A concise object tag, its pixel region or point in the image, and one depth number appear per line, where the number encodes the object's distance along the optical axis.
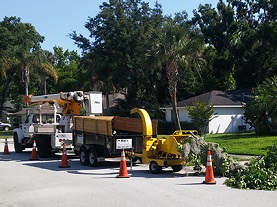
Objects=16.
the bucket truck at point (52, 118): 21.12
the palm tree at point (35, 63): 52.34
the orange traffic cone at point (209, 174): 12.66
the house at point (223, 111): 40.50
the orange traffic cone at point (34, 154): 21.00
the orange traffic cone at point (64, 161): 17.69
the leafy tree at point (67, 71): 64.24
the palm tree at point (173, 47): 32.47
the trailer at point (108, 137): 16.66
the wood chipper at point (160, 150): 15.16
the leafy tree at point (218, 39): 51.25
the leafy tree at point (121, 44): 45.22
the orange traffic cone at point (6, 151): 24.25
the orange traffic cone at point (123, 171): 14.47
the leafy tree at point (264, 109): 28.52
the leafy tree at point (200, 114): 28.30
